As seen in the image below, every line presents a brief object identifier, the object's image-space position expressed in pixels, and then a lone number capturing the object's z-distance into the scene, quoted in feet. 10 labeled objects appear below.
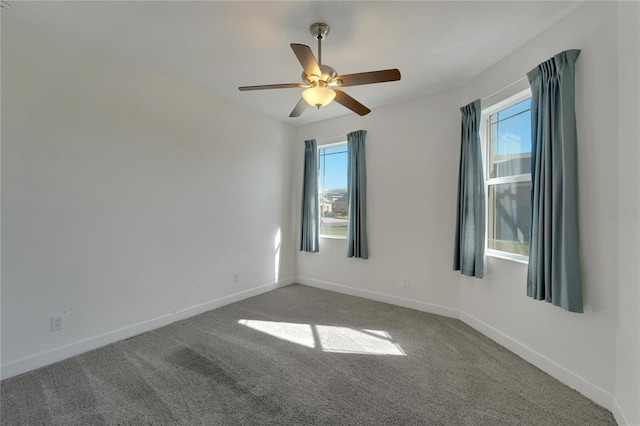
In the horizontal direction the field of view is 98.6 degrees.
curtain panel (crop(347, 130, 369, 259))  13.09
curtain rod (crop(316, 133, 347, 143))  14.16
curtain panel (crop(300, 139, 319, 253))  14.85
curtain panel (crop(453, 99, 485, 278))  9.41
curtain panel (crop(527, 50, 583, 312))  6.43
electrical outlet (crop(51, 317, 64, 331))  7.60
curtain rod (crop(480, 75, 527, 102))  8.09
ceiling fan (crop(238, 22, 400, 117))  6.40
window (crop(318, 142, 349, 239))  14.71
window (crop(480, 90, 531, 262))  8.29
